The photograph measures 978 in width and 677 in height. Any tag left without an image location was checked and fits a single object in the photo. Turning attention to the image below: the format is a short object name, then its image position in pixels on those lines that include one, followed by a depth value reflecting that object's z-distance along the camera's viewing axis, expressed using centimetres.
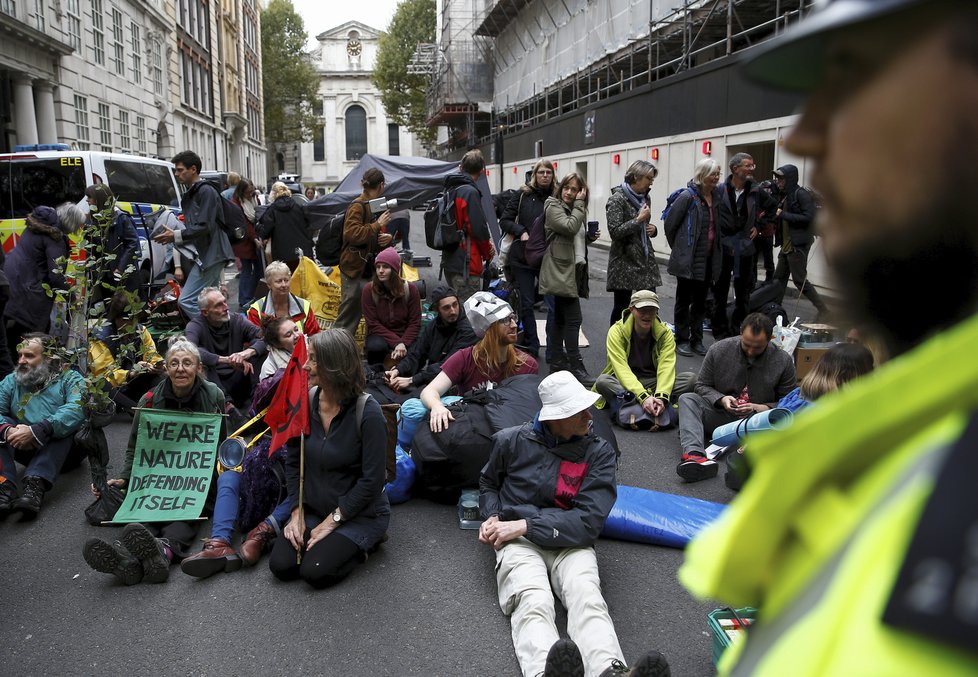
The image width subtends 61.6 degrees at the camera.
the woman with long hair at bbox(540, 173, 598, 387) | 761
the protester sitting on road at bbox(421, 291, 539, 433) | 575
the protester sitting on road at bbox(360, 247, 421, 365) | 745
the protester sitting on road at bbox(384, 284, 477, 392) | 675
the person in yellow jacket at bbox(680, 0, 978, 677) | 50
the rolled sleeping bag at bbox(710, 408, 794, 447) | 536
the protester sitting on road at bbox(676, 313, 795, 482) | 591
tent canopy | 1330
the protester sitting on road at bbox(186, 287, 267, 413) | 677
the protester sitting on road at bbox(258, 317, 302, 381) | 657
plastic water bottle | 489
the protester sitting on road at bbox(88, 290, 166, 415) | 650
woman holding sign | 414
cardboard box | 682
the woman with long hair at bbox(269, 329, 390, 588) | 434
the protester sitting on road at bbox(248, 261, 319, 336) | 728
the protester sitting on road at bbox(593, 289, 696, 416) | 660
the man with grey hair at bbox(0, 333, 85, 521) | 531
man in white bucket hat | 362
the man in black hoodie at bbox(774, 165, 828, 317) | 847
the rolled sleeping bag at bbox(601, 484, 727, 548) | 460
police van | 1064
